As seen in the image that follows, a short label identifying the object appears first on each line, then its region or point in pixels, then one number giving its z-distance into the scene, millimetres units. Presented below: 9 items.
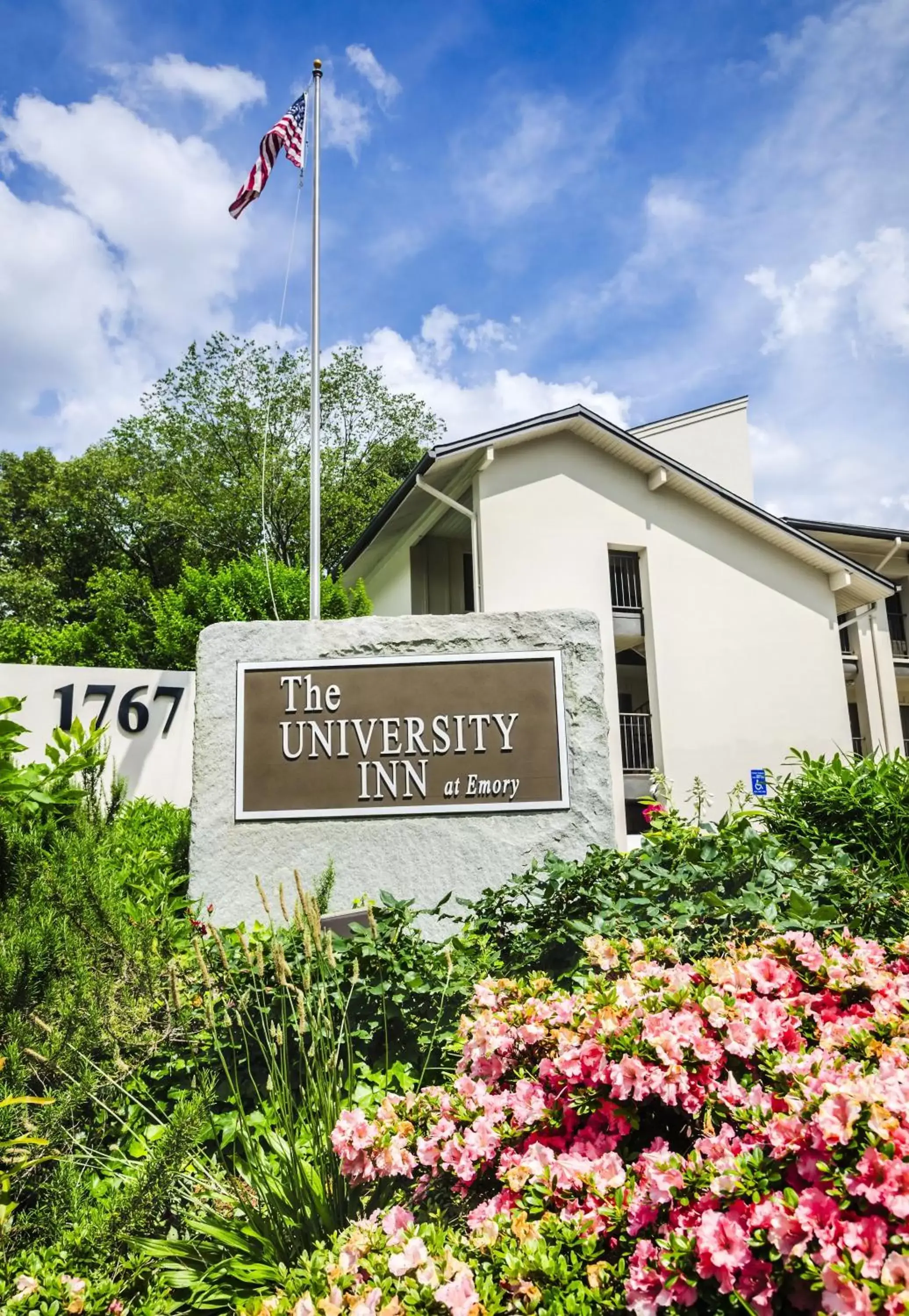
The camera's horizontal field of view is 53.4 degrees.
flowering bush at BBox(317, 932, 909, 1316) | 1490
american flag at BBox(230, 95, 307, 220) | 9742
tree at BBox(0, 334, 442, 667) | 23141
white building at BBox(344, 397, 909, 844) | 14508
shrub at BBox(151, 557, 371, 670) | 11203
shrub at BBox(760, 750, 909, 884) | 4535
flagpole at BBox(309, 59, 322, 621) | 9711
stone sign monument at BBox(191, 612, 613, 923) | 4906
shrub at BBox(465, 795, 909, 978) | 2945
